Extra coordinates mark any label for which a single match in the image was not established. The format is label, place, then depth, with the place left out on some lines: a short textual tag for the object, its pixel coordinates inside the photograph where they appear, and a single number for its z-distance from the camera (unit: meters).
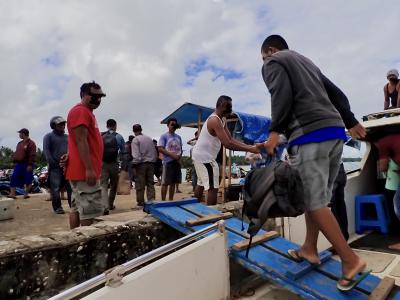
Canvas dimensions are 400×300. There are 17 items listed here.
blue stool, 4.53
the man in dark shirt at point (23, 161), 8.02
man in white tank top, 4.15
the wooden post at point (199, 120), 8.75
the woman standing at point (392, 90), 6.25
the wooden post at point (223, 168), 7.76
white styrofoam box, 5.44
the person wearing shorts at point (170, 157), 6.52
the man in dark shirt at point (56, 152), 5.98
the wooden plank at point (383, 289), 2.12
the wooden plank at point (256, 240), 2.76
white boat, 3.93
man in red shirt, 3.19
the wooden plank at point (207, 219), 3.19
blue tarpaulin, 8.06
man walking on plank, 2.22
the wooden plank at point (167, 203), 3.71
